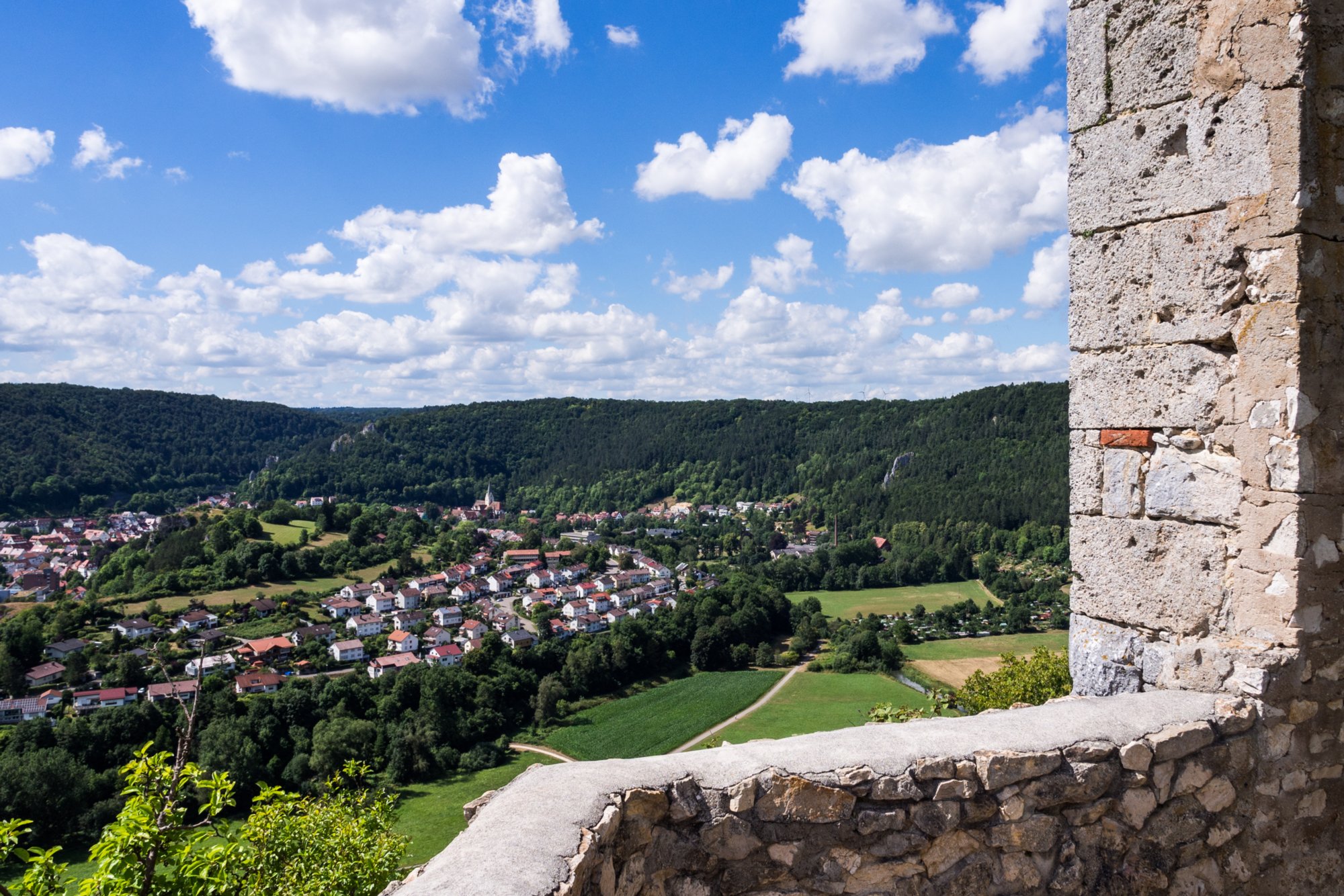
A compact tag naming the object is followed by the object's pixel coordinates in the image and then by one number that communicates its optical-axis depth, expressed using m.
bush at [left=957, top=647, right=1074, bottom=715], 11.23
